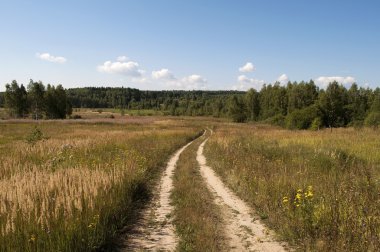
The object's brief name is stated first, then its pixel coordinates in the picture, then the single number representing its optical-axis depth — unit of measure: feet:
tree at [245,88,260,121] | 310.04
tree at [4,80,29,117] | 253.85
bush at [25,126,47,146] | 64.85
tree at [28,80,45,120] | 251.66
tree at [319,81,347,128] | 235.81
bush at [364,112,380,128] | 146.17
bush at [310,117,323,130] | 136.77
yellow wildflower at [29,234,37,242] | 17.06
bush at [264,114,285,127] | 215.43
